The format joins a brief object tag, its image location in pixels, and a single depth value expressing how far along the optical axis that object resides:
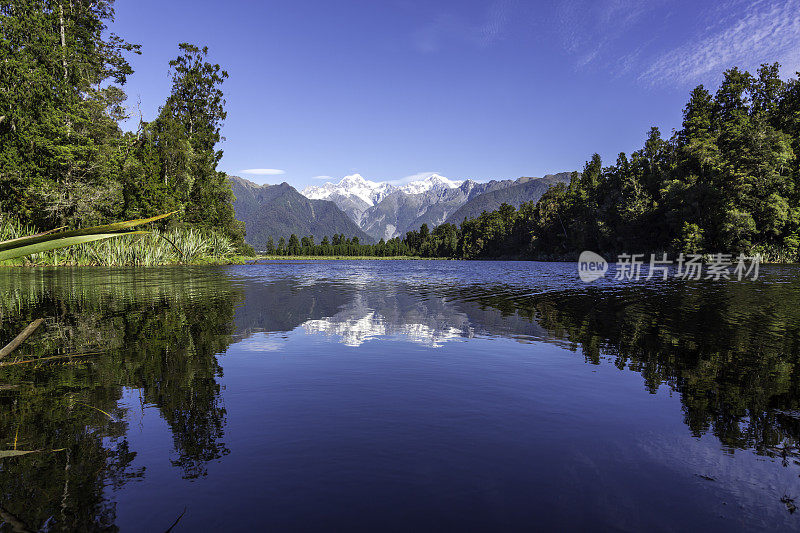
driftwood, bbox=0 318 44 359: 3.64
